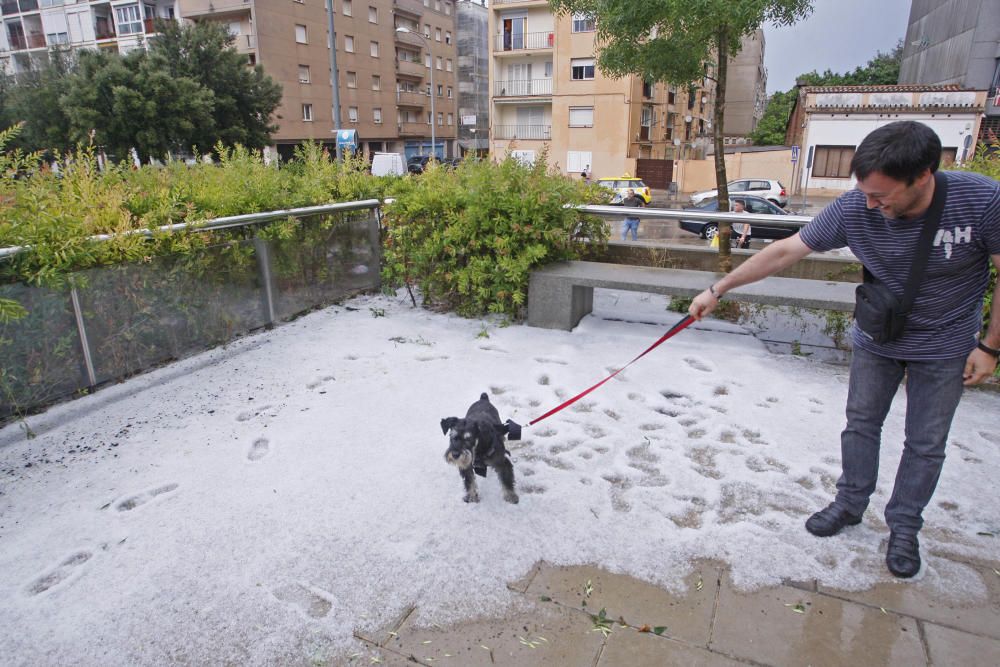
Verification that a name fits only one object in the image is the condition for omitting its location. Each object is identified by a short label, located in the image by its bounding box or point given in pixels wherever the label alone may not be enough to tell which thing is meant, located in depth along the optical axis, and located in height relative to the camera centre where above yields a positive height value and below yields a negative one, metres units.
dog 2.75 -1.29
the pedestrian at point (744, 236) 8.91 -1.22
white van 33.72 -0.38
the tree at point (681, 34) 5.99 +1.23
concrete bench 4.86 -1.10
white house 29.19 +1.49
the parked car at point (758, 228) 17.11 -2.15
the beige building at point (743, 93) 64.32 +6.09
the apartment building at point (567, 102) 36.12 +3.01
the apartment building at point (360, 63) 40.47 +6.76
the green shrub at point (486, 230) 5.76 -0.71
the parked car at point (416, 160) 42.69 -0.36
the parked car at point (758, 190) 24.97 -1.60
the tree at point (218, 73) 27.48 +3.67
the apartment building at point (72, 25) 43.34 +9.51
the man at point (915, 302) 2.24 -0.59
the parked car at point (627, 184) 23.45 -1.26
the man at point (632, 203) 13.29 -1.38
